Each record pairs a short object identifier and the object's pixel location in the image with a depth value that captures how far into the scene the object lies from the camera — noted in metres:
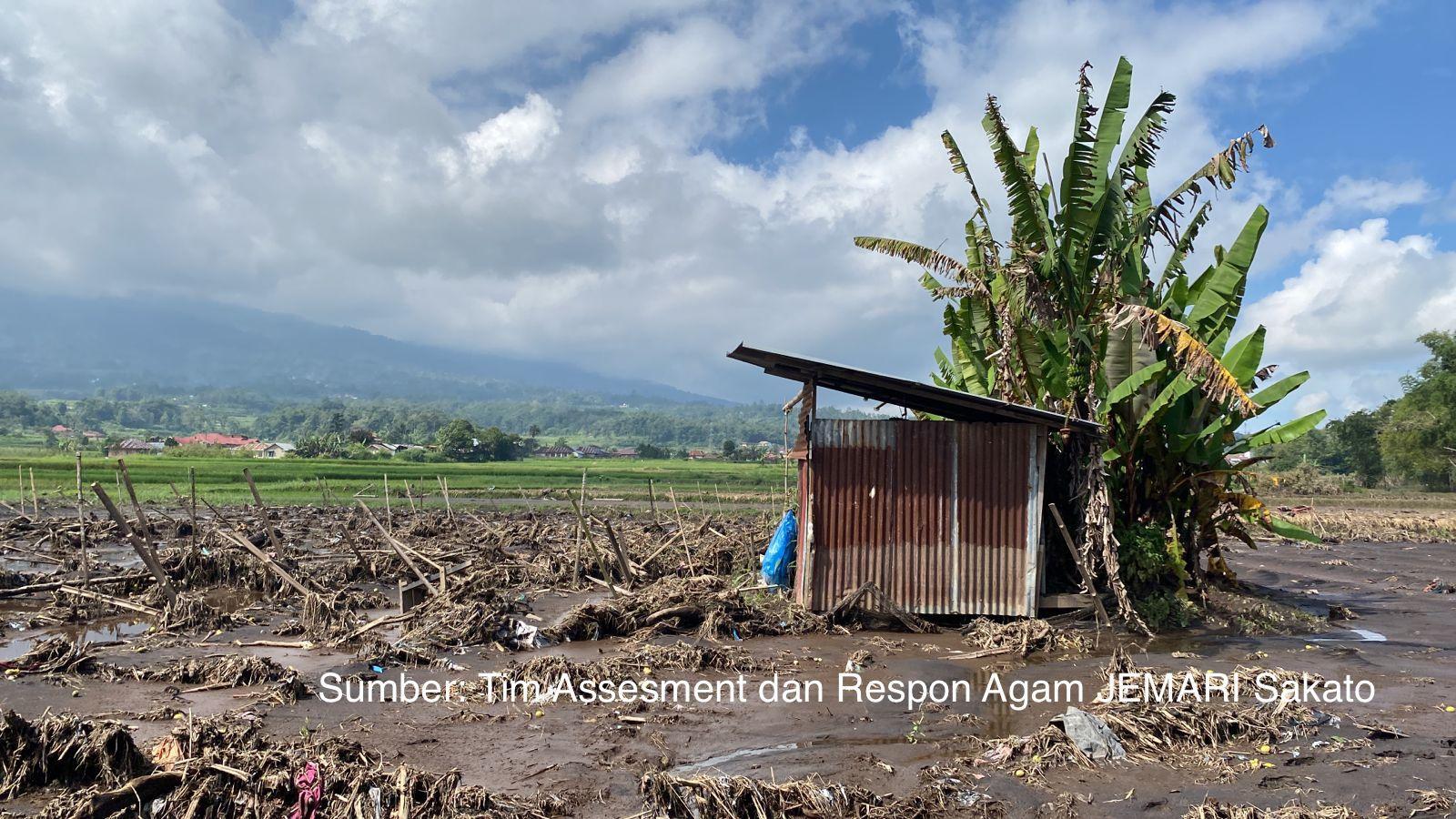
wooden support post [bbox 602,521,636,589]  11.47
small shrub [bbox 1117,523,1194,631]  10.61
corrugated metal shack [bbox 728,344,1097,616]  10.28
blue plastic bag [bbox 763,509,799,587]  11.30
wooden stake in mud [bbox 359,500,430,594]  11.15
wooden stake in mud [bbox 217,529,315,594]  10.49
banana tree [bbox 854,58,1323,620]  10.87
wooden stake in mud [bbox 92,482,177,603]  10.06
